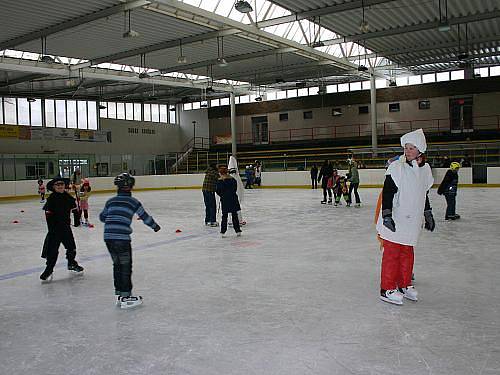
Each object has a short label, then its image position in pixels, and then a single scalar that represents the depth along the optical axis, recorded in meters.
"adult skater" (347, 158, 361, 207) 14.12
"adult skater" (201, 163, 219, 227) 10.06
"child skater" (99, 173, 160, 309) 4.47
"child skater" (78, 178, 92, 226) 10.66
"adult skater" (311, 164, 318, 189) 23.93
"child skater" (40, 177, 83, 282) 5.68
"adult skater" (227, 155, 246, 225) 10.08
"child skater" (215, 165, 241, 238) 8.39
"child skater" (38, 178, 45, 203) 19.87
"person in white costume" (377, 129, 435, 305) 4.23
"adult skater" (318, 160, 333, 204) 15.06
